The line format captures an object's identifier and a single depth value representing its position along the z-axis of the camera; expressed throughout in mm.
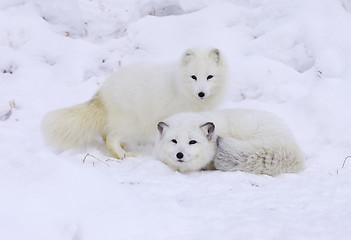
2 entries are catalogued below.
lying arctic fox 8070
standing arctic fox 9773
